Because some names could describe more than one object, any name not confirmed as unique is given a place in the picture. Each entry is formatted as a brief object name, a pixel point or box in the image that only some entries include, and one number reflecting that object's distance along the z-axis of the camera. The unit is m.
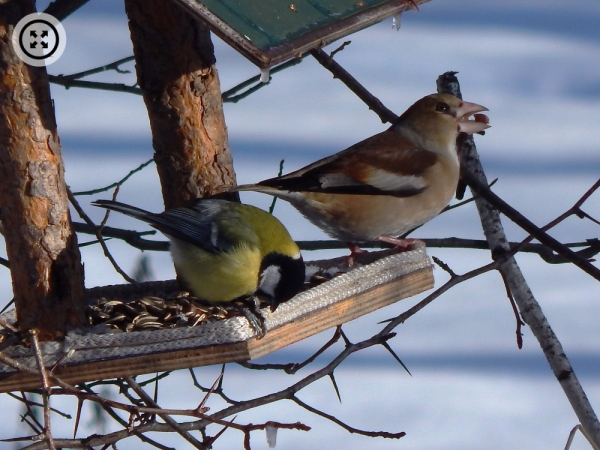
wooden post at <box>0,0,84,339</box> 5.16
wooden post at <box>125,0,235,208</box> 6.44
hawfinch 7.26
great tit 5.96
